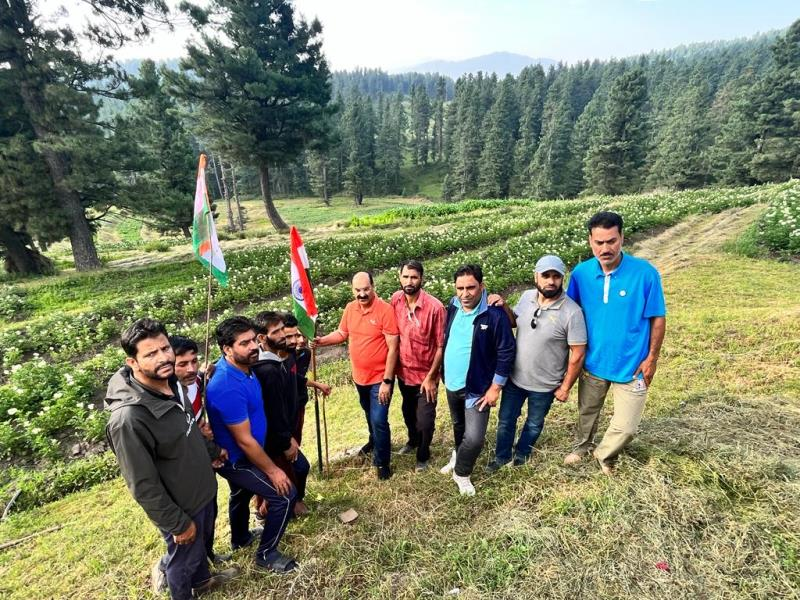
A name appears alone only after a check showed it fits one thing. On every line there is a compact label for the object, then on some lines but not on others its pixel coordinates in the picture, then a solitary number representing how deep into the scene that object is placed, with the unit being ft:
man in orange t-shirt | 13.64
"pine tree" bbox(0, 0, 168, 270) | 42.75
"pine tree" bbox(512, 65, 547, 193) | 192.24
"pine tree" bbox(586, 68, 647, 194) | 130.41
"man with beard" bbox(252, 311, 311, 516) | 10.77
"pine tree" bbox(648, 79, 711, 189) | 137.59
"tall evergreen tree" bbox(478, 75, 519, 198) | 184.14
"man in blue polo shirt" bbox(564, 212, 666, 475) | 10.52
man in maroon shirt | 13.25
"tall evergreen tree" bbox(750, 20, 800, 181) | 105.19
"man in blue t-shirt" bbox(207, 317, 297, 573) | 9.68
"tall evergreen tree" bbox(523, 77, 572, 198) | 168.35
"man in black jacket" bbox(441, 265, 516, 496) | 11.77
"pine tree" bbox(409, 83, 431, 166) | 279.55
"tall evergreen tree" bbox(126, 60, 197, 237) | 49.52
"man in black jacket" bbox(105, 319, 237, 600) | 7.83
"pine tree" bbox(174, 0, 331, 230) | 67.00
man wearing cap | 11.25
